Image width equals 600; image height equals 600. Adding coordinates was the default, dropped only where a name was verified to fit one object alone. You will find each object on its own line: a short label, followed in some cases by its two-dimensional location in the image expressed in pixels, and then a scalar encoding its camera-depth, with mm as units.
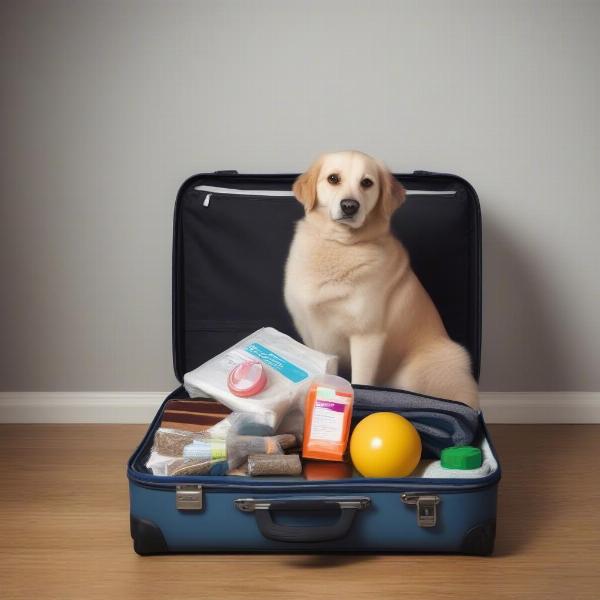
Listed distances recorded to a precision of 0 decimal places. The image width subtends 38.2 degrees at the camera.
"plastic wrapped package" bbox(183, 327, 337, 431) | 1444
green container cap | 1330
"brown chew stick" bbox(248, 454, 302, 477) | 1323
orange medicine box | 1395
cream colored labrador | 1597
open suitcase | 1700
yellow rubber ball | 1324
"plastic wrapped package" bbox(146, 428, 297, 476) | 1321
